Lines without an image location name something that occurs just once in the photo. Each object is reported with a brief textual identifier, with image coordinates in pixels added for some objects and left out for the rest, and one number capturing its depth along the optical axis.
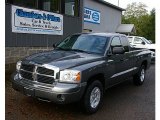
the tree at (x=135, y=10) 33.17
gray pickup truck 3.02
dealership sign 5.78
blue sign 12.32
